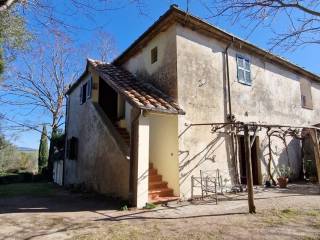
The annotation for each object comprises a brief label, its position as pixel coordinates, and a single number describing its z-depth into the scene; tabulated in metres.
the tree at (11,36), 9.40
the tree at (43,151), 24.44
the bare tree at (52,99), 24.48
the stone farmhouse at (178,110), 9.21
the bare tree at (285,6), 5.02
